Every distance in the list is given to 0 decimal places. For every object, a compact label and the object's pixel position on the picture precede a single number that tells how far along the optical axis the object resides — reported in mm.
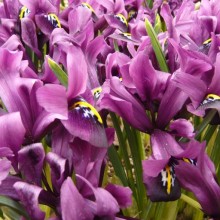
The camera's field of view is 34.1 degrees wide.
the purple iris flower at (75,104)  146
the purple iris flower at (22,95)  156
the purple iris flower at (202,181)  152
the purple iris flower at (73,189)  135
